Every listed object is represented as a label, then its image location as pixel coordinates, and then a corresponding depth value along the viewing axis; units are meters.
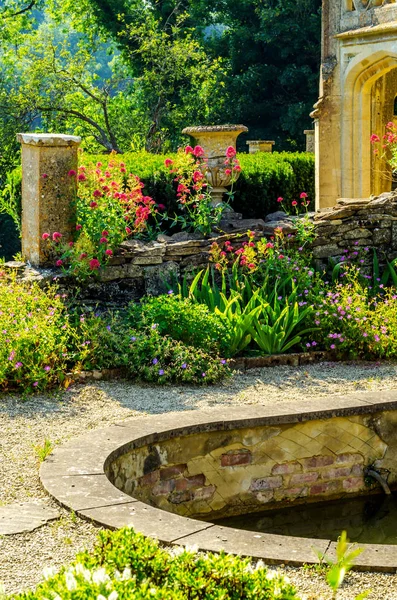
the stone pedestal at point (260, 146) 19.16
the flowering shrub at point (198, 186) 8.52
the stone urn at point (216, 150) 9.20
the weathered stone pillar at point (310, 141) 19.45
